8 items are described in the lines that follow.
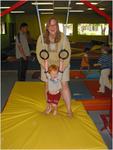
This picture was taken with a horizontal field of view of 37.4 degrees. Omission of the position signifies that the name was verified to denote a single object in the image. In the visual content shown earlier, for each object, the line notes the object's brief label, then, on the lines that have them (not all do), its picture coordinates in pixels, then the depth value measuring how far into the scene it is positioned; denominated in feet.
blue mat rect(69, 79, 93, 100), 10.81
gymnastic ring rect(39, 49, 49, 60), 6.60
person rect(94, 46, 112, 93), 11.33
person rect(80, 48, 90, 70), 17.06
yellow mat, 5.70
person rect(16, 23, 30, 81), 12.91
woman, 6.99
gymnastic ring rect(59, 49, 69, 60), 6.58
